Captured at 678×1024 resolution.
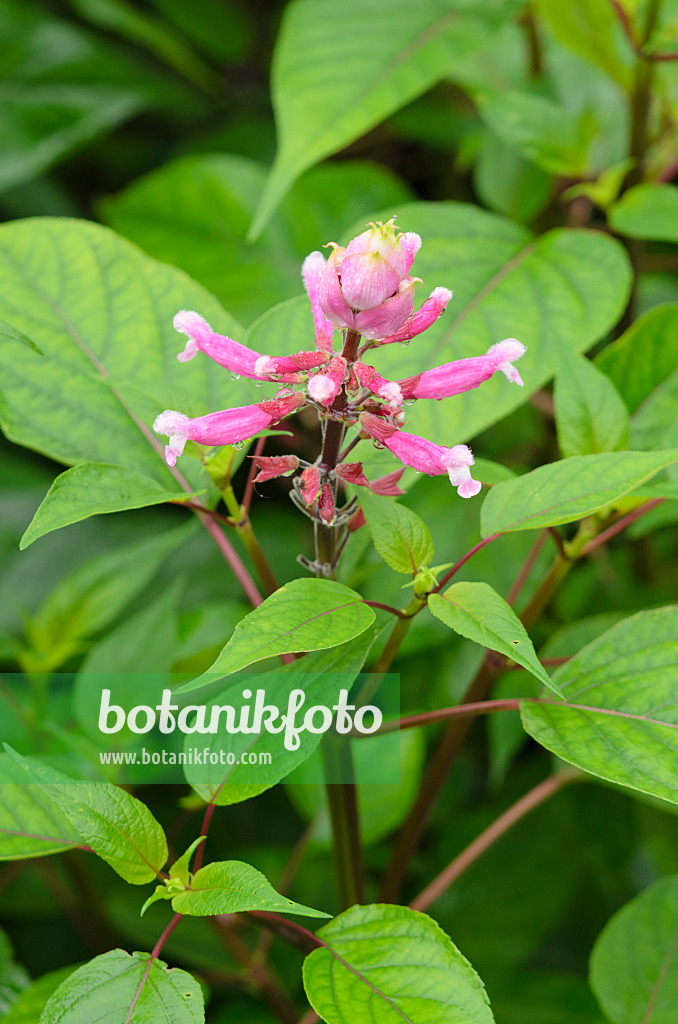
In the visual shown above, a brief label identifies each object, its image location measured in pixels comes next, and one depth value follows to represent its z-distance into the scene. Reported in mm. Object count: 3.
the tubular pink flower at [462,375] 646
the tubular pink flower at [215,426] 643
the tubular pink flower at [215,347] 654
